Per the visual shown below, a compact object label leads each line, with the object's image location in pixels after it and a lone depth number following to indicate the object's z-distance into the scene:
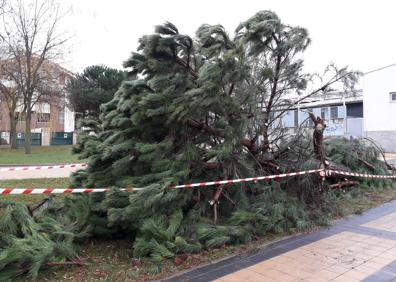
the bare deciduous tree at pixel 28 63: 28.12
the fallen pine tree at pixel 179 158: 4.61
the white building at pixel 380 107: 27.48
